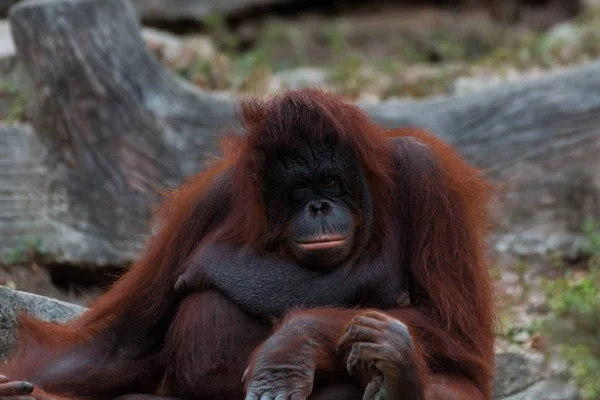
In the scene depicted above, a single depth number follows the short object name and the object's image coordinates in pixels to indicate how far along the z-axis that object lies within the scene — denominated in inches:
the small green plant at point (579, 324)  425.4
